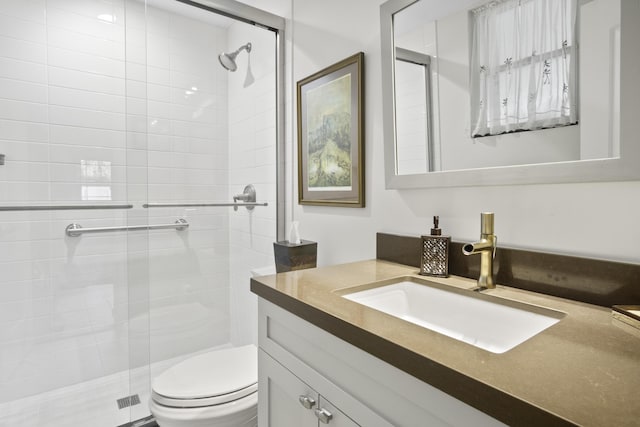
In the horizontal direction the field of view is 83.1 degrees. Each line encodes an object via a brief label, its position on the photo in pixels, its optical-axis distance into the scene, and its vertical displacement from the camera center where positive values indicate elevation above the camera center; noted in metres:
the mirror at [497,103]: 0.80 +0.28
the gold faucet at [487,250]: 0.95 -0.12
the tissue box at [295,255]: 1.55 -0.22
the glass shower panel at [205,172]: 1.84 +0.18
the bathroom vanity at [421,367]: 0.44 -0.23
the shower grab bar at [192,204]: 1.85 +0.00
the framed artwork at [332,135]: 1.49 +0.31
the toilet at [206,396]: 1.26 -0.69
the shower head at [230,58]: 1.97 +0.81
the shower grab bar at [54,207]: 1.69 -0.01
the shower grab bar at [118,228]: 1.83 -0.12
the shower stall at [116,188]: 1.72 +0.09
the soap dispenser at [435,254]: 1.09 -0.15
